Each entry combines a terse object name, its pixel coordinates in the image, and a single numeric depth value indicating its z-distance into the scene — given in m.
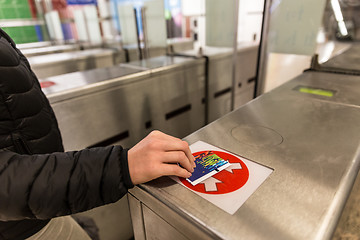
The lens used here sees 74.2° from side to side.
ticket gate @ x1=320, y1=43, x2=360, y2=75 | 1.22
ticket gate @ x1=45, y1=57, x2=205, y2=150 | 1.09
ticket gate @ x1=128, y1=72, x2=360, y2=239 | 0.39
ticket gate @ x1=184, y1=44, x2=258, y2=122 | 1.82
